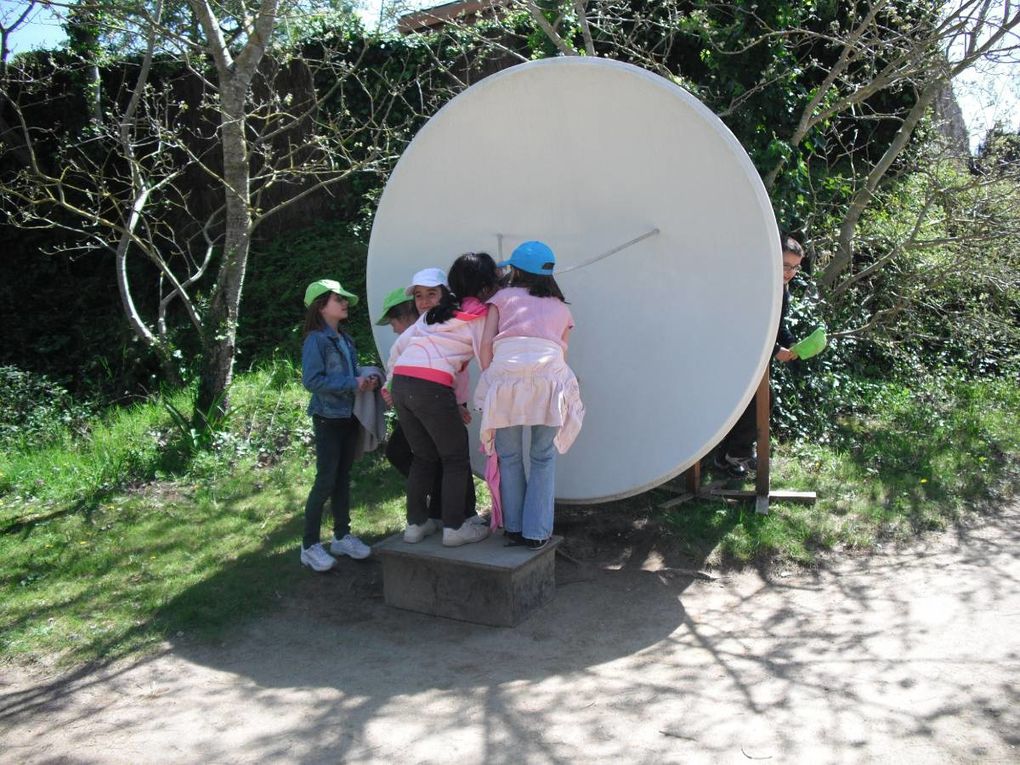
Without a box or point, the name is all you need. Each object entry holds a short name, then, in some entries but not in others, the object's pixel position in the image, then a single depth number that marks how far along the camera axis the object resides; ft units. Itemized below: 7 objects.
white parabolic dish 12.14
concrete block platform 11.96
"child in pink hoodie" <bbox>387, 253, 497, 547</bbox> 12.37
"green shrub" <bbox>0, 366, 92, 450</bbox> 22.03
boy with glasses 16.82
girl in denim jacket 13.15
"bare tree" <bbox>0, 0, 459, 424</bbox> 25.68
